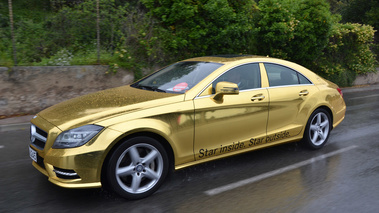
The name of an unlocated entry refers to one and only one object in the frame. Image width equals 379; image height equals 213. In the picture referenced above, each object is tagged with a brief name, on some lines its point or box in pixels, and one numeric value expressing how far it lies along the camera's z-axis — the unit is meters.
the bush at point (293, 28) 12.99
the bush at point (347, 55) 15.81
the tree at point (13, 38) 8.59
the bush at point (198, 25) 10.82
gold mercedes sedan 3.70
